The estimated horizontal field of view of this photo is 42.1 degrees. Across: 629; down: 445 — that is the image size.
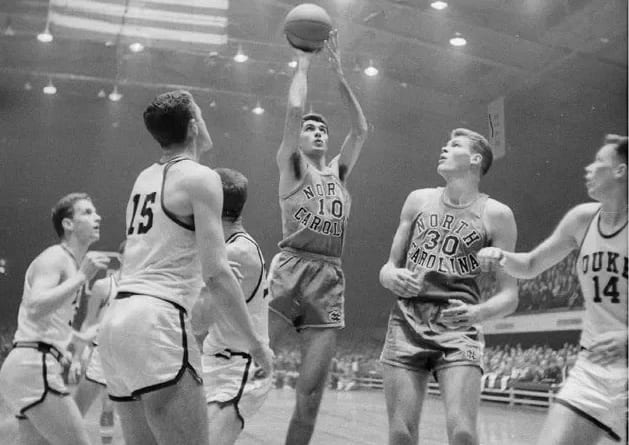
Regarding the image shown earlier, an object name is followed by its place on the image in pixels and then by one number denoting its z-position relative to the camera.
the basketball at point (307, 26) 4.35
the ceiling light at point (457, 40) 9.94
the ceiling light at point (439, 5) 9.97
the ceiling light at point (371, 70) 11.08
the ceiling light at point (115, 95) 12.64
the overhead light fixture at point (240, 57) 11.70
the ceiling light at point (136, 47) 12.16
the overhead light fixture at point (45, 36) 11.87
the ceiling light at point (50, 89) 12.50
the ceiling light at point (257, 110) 12.82
